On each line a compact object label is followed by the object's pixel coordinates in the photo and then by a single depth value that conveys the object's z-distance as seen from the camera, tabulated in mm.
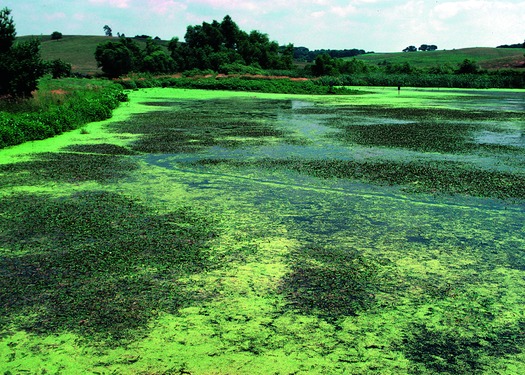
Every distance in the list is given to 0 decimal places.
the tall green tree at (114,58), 51438
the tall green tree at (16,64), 15438
